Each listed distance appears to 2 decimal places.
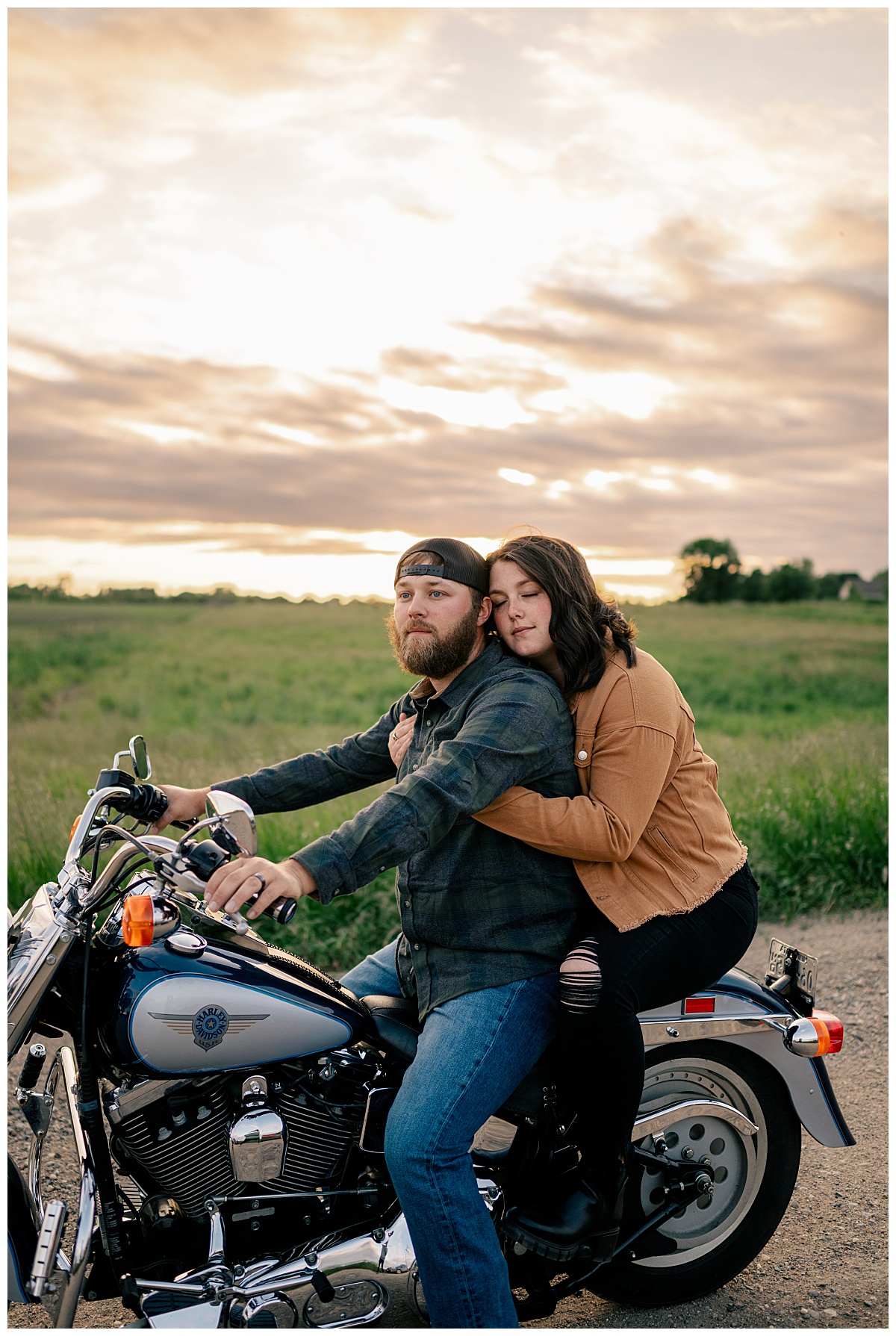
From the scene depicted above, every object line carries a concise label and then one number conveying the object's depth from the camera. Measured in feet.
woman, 8.45
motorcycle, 7.89
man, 7.93
